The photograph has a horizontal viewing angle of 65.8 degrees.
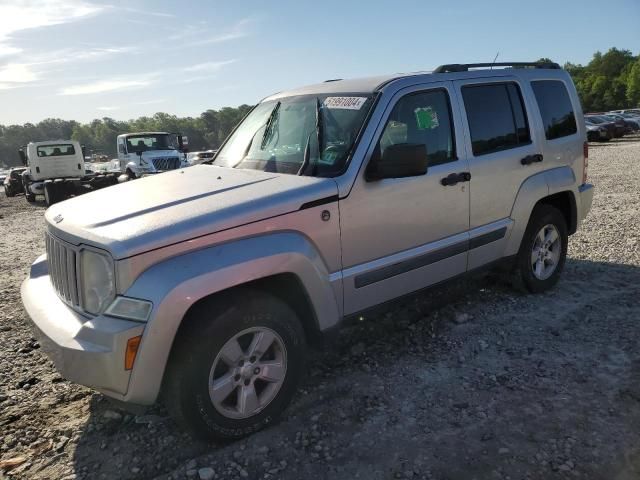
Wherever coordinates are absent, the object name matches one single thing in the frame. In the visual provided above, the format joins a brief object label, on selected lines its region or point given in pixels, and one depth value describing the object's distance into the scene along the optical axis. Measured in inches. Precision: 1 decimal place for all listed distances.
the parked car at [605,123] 1079.6
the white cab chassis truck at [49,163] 721.0
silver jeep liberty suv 99.2
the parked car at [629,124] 1151.6
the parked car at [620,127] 1104.2
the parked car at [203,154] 1112.0
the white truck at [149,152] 658.2
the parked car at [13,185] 924.0
